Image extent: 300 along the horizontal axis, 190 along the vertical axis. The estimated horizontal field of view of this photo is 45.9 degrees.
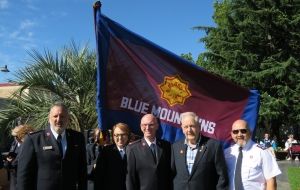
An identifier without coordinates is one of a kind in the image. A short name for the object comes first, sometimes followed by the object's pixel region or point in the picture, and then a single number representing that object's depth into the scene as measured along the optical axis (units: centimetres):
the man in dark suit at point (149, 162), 395
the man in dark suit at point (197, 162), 381
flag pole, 506
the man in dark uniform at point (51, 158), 366
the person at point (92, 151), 430
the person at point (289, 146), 2290
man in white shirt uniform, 384
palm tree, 831
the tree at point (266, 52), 2473
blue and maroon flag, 503
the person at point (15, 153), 560
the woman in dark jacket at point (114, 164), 418
